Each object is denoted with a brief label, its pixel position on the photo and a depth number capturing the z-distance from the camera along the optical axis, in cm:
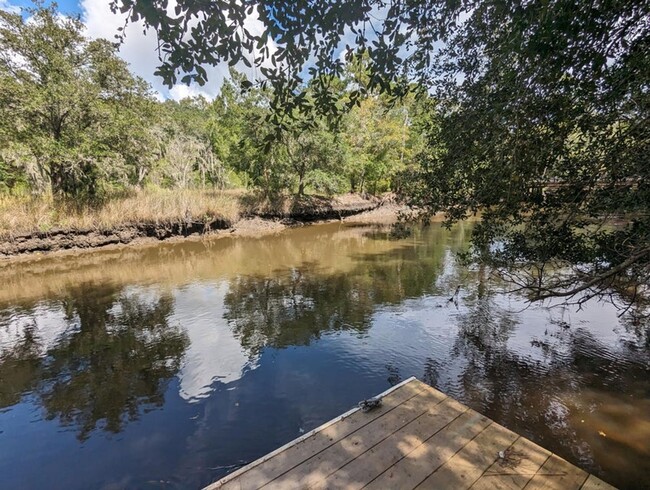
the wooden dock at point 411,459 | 297
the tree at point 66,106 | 1177
